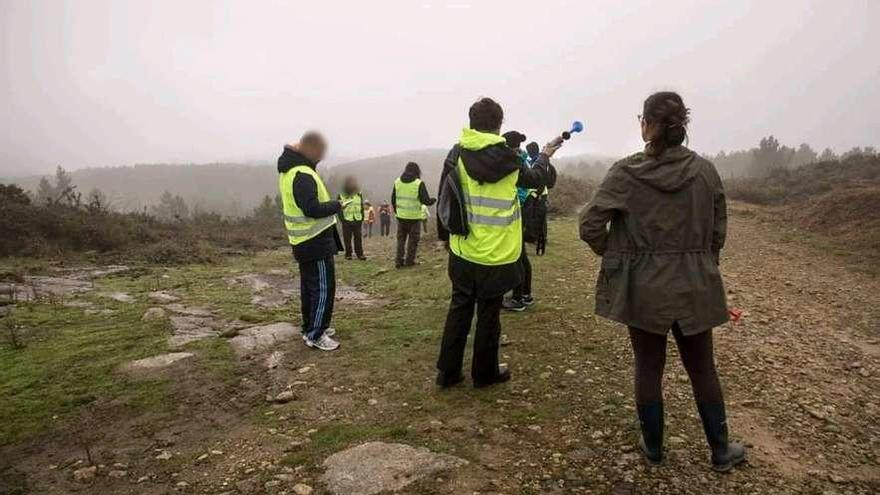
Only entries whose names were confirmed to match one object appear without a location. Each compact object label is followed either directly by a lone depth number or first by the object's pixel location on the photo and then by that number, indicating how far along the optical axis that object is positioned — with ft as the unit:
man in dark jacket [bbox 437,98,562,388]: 13.85
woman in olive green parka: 10.08
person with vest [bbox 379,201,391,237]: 84.99
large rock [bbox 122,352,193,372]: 17.29
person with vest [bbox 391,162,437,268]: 36.65
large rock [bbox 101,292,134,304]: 27.76
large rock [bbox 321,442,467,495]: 10.66
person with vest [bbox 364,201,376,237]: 79.24
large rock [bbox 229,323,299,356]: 19.38
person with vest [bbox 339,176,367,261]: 42.27
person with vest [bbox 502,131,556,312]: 22.53
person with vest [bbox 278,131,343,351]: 18.02
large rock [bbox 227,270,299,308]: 28.60
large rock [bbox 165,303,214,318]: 24.93
